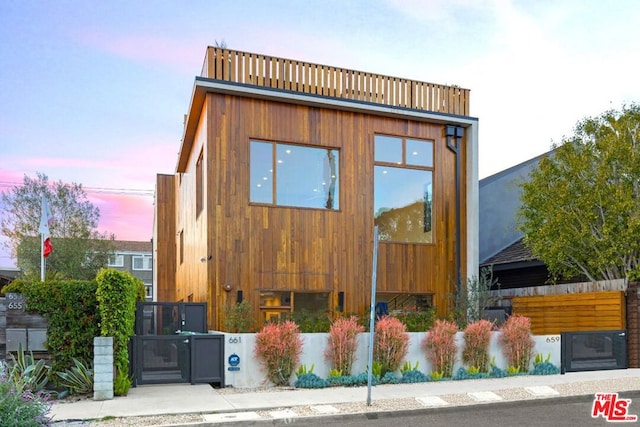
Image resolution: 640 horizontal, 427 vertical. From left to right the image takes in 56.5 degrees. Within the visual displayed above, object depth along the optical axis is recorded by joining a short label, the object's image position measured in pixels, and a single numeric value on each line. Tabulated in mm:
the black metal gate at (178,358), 10562
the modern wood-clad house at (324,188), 13539
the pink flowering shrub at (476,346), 12250
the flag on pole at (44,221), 13883
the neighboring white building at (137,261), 49906
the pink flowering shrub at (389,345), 11555
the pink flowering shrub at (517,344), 12523
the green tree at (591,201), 14047
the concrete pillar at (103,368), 9516
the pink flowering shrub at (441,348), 11961
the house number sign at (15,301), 9984
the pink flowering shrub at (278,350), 10812
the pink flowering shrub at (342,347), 11312
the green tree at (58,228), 26672
